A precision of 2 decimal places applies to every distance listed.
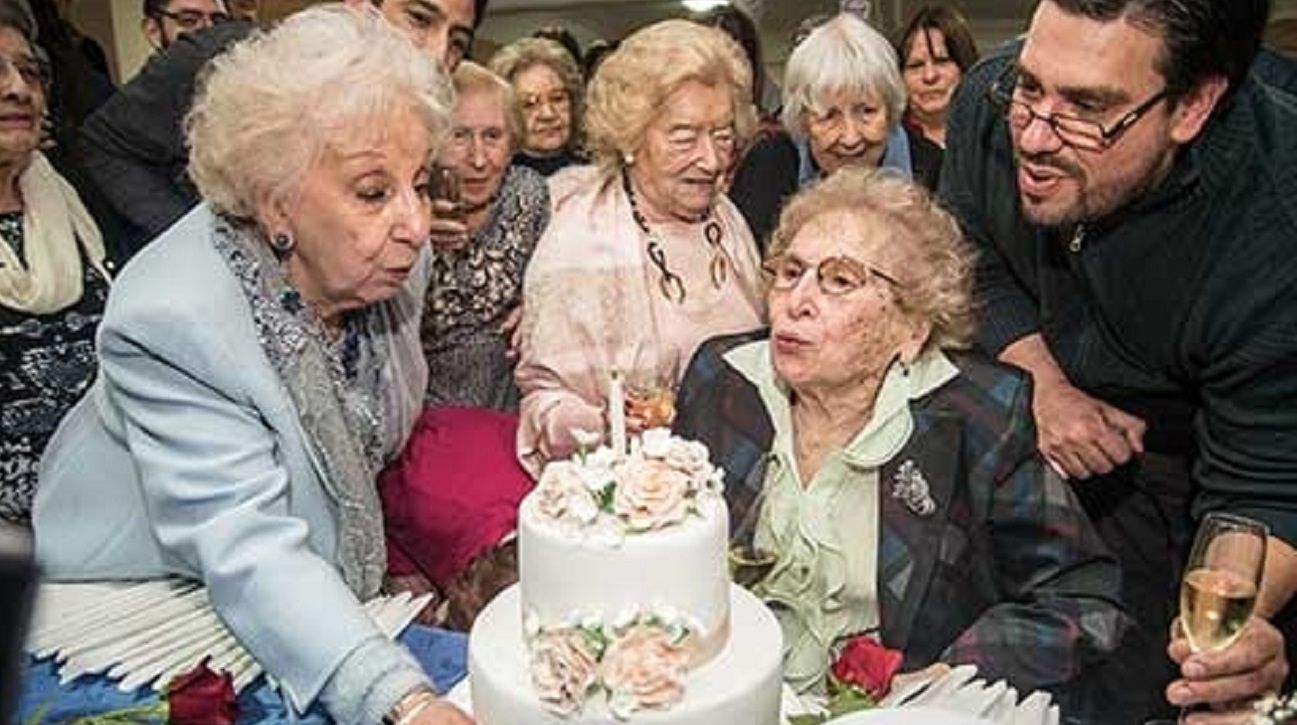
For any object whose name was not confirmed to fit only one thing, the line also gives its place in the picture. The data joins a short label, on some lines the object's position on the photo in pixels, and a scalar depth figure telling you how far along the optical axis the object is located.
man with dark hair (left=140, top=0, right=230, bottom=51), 3.17
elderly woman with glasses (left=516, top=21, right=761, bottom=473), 2.38
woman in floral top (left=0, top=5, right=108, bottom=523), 2.20
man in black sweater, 1.71
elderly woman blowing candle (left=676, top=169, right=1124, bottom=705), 1.76
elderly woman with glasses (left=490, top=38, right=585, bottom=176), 3.79
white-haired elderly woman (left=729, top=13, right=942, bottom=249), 3.02
